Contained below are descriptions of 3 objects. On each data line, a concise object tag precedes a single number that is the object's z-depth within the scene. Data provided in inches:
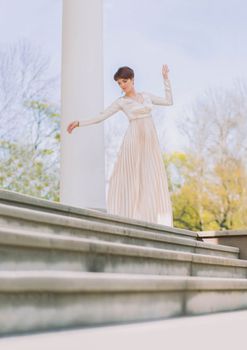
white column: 338.6
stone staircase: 105.9
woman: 314.5
